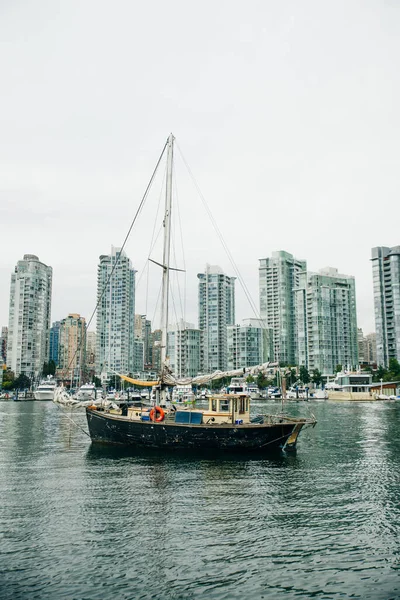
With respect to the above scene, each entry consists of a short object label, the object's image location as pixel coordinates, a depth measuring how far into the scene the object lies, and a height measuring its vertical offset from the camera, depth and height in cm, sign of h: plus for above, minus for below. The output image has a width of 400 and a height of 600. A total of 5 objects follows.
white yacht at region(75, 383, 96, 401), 13288 -638
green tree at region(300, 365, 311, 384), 17174 -251
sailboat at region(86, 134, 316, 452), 3606 -409
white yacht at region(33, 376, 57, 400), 14188 -651
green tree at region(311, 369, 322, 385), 17590 -321
